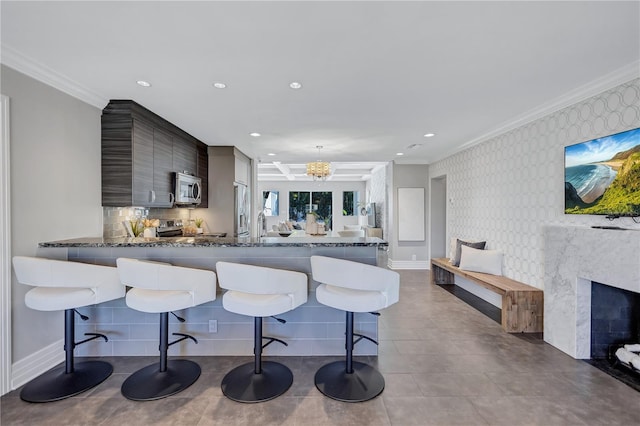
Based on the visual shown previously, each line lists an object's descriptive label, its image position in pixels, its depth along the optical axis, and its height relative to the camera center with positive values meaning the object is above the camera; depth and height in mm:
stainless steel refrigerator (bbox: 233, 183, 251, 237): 5342 +25
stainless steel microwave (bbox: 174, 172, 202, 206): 4137 +328
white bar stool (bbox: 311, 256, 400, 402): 2094 -639
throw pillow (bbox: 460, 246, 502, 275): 3996 -684
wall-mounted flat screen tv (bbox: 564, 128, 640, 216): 2334 +316
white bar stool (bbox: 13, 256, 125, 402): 2125 -640
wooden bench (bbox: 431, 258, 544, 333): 3271 -1089
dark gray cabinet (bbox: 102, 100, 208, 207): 3121 +629
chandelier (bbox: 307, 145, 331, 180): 5909 +872
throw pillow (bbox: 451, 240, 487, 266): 4434 -517
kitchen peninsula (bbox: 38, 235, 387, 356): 2656 -1006
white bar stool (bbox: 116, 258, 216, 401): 2135 -641
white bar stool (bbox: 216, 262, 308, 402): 2084 -660
